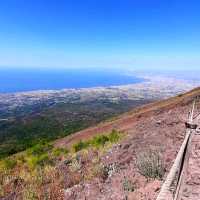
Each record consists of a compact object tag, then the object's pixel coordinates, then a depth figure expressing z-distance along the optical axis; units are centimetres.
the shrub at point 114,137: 1596
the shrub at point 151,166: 606
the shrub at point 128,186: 545
